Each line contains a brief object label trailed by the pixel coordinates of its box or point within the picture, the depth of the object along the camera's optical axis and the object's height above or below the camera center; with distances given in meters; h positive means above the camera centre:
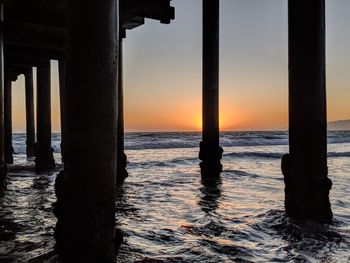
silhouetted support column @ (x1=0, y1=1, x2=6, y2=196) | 5.50 +0.26
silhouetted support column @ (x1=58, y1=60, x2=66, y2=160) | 10.72 +1.08
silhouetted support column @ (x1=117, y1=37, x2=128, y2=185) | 7.50 -0.26
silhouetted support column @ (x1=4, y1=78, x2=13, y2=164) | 11.96 +0.15
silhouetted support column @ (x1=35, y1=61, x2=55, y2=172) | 10.23 +0.07
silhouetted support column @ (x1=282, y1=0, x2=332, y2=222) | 4.15 +0.16
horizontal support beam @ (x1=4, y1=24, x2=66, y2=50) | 7.91 +1.84
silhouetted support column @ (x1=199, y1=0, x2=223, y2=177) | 7.76 +1.02
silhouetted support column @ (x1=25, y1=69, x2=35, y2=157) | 14.44 +0.72
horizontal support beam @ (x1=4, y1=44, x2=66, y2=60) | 9.23 +1.70
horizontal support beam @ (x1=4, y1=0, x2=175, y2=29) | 6.73 +1.95
